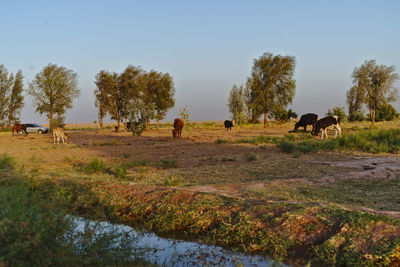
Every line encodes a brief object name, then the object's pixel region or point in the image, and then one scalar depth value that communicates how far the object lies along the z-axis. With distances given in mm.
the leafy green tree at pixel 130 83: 40812
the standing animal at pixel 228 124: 32500
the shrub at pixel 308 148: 14359
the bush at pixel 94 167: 10462
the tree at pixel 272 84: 40750
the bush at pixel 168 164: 11391
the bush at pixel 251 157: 12395
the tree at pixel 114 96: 40812
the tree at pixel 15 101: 50719
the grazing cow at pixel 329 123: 21406
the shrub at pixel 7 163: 10531
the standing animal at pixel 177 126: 26219
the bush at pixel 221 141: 20781
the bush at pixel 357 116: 51988
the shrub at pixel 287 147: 14461
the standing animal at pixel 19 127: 36938
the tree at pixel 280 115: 41500
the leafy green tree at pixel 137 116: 28536
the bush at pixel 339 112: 48794
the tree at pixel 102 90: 40750
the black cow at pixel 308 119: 28906
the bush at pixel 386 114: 52375
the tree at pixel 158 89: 42281
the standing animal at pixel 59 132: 22219
